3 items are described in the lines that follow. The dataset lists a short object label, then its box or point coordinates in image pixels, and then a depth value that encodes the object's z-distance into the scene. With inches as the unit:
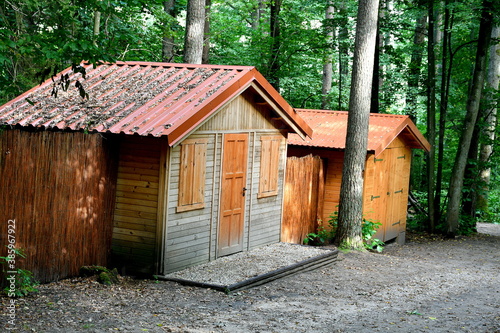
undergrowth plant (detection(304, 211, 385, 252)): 553.9
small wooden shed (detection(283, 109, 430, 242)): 577.9
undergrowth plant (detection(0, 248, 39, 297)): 295.1
